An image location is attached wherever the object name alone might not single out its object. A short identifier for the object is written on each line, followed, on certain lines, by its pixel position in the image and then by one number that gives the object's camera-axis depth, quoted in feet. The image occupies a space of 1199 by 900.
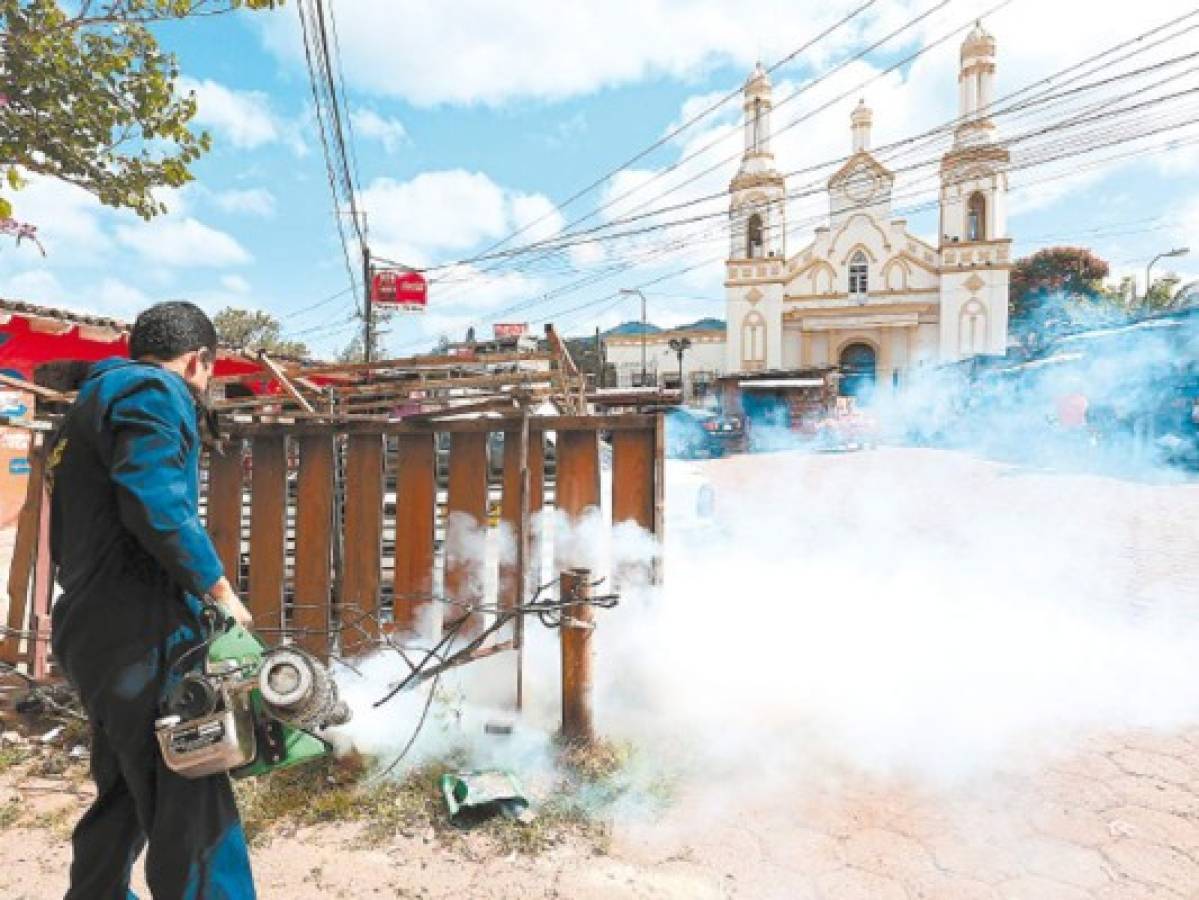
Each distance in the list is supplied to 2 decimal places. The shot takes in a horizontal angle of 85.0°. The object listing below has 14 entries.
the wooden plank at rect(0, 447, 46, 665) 12.51
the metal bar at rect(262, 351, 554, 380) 12.80
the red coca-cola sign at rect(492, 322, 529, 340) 115.14
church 111.34
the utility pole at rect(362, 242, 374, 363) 58.80
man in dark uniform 6.16
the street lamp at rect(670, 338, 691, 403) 122.52
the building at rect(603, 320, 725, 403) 137.39
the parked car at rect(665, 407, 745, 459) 83.71
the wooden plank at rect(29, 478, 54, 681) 12.34
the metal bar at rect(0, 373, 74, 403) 11.39
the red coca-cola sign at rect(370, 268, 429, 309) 65.29
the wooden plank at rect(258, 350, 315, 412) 14.80
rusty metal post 10.60
